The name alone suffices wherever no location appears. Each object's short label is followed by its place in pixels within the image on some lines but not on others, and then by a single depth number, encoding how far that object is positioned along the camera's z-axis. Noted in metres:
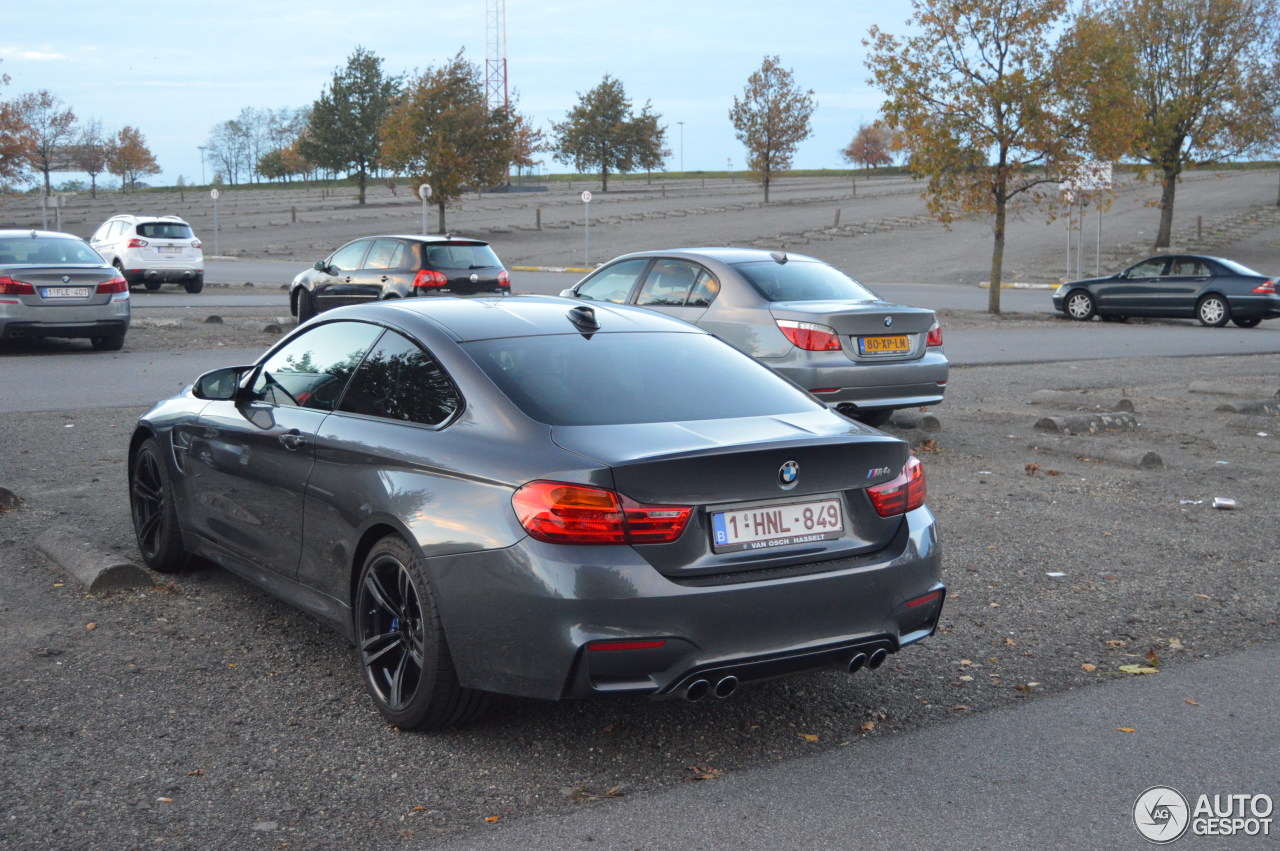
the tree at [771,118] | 68.88
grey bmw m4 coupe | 3.81
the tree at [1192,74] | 43.62
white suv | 30.00
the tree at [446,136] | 55.53
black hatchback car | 19.00
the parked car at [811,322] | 9.99
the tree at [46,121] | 85.45
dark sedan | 25.48
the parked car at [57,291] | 15.89
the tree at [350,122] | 81.75
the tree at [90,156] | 94.69
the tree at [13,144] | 65.56
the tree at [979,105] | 27.12
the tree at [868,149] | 130.25
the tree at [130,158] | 104.31
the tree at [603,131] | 77.06
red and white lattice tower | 111.44
